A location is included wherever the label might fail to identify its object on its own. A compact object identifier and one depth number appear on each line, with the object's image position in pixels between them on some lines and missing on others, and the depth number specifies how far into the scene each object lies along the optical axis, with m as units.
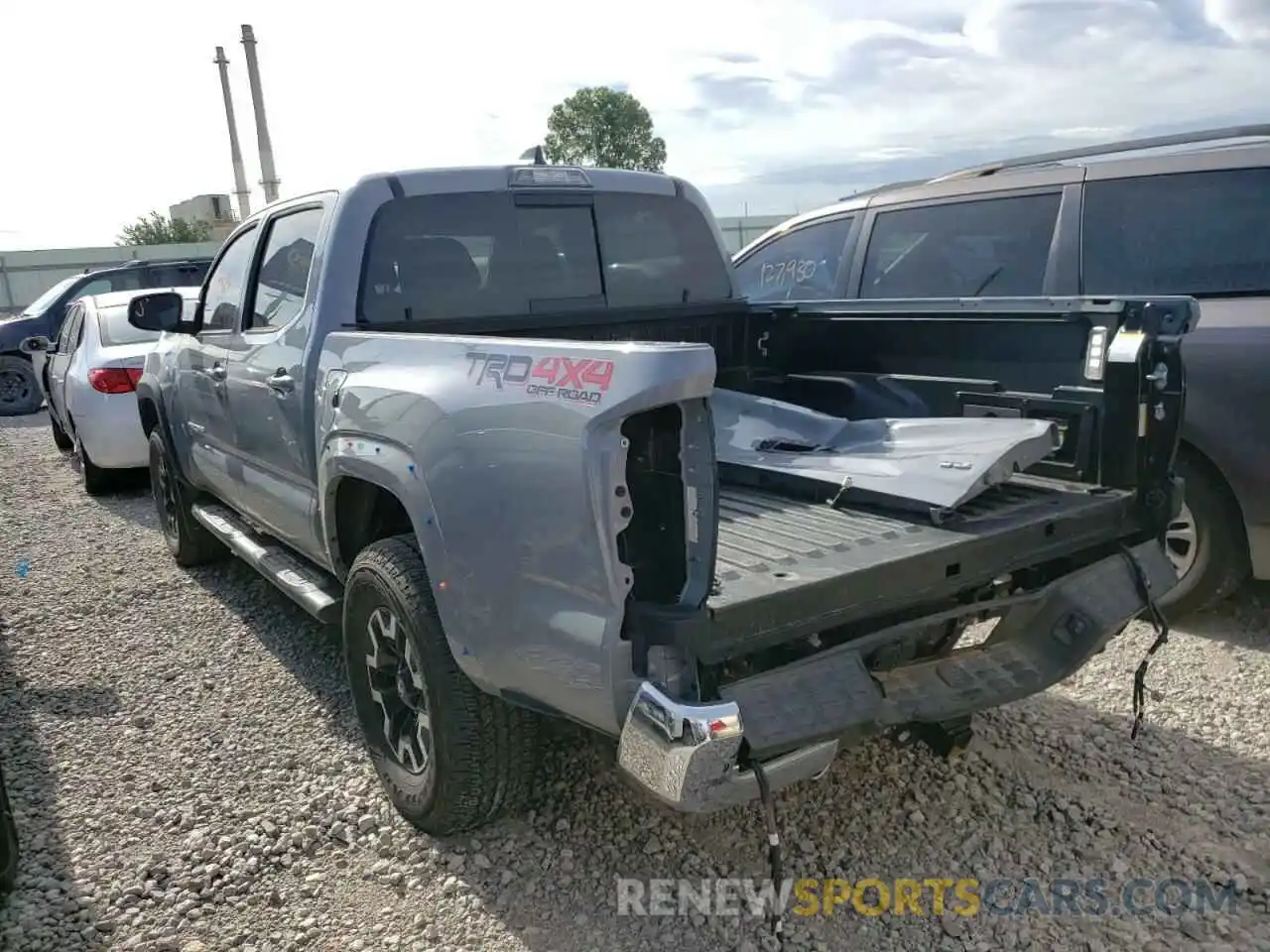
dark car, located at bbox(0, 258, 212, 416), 12.66
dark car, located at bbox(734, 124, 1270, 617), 4.06
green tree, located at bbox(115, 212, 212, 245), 37.56
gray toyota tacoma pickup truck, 2.22
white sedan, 7.64
